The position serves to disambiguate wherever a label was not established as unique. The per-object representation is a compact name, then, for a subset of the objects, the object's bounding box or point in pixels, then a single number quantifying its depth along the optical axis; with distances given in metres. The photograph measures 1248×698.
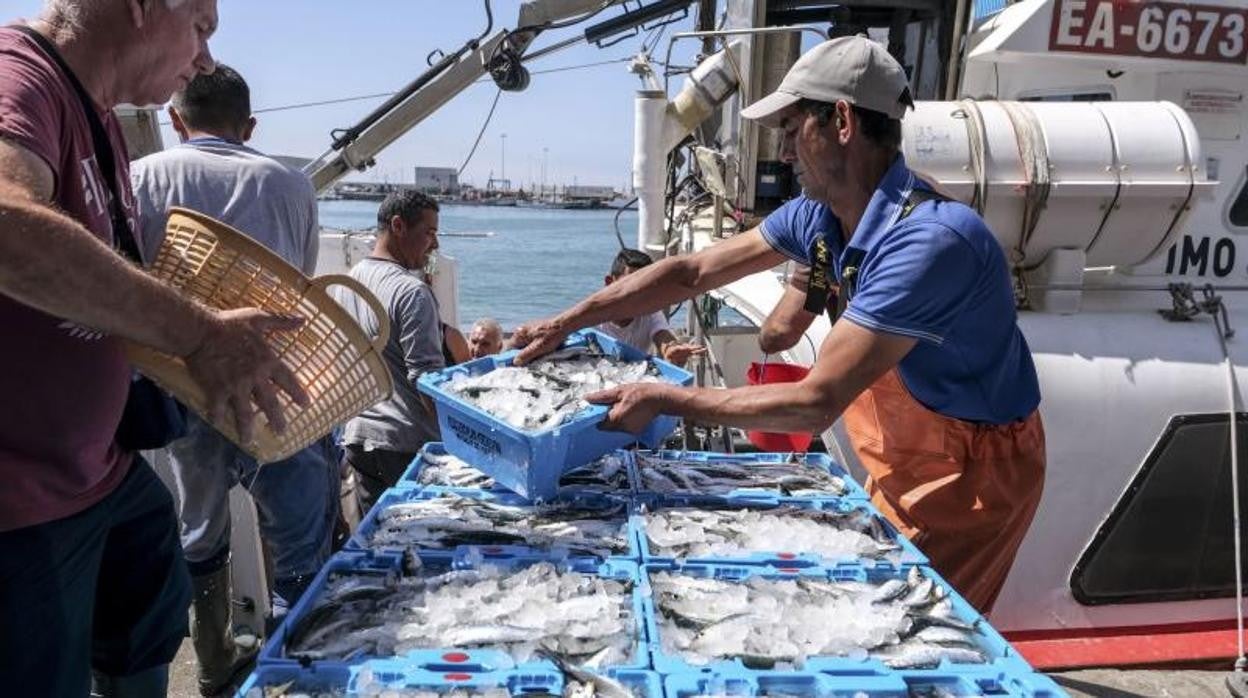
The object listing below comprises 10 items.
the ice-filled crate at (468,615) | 1.69
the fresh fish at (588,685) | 1.57
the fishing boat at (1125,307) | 4.17
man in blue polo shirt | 2.43
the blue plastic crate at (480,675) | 1.58
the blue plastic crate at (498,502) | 2.14
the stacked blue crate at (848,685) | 1.59
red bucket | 3.82
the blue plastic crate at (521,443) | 2.43
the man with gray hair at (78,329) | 1.50
